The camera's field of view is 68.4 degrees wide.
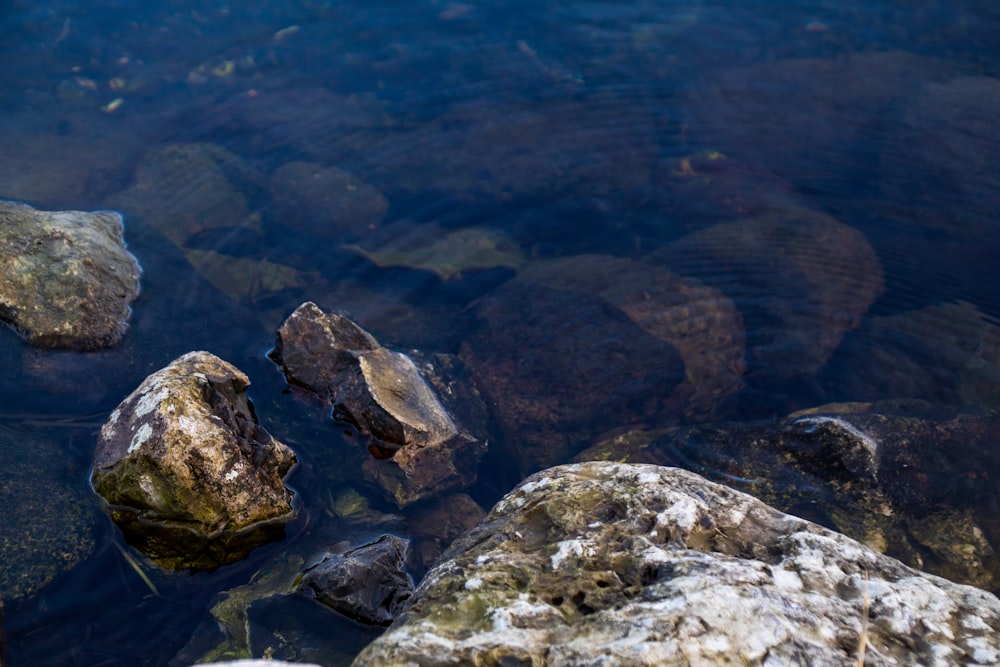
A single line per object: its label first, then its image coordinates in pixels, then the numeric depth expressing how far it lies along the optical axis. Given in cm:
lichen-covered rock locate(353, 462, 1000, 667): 222
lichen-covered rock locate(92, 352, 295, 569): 387
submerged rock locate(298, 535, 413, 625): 373
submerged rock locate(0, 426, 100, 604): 378
